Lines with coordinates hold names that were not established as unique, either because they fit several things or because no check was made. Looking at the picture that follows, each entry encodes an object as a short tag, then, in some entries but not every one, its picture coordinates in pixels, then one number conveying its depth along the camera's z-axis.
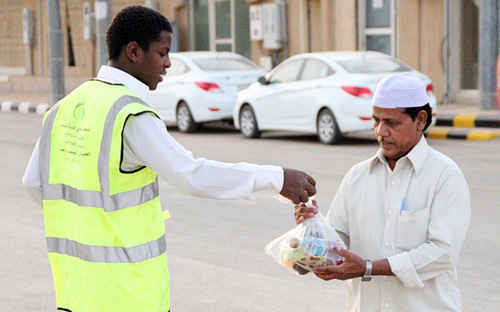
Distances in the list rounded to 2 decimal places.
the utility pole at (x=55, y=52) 24.23
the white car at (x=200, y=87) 18.19
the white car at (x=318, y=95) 15.21
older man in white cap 3.45
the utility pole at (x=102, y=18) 21.92
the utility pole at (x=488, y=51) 17.75
